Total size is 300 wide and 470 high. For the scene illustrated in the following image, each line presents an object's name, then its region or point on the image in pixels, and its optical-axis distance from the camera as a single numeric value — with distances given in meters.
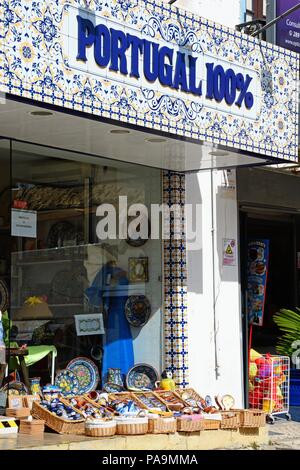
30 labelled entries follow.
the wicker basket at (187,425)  9.30
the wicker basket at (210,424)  9.52
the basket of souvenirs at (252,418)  9.85
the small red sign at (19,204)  10.11
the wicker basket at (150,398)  9.61
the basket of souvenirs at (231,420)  9.72
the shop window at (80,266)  10.27
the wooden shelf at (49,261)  10.17
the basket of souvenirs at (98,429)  8.72
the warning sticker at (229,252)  11.95
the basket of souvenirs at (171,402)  9.98
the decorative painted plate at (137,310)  11.42
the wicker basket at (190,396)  10.20
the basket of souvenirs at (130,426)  8.91
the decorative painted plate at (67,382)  10.55
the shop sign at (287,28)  12.10
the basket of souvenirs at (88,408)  9.25
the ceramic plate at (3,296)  9.80
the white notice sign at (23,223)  10.05
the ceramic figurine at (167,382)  10.85
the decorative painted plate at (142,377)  11.20
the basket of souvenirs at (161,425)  9.09
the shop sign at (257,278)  12.81
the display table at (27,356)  9.95
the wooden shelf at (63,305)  10.60
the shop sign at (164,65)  8.66
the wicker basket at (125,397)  9.94
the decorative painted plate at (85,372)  10.77
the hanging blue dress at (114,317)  11.15
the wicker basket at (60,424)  8.91
